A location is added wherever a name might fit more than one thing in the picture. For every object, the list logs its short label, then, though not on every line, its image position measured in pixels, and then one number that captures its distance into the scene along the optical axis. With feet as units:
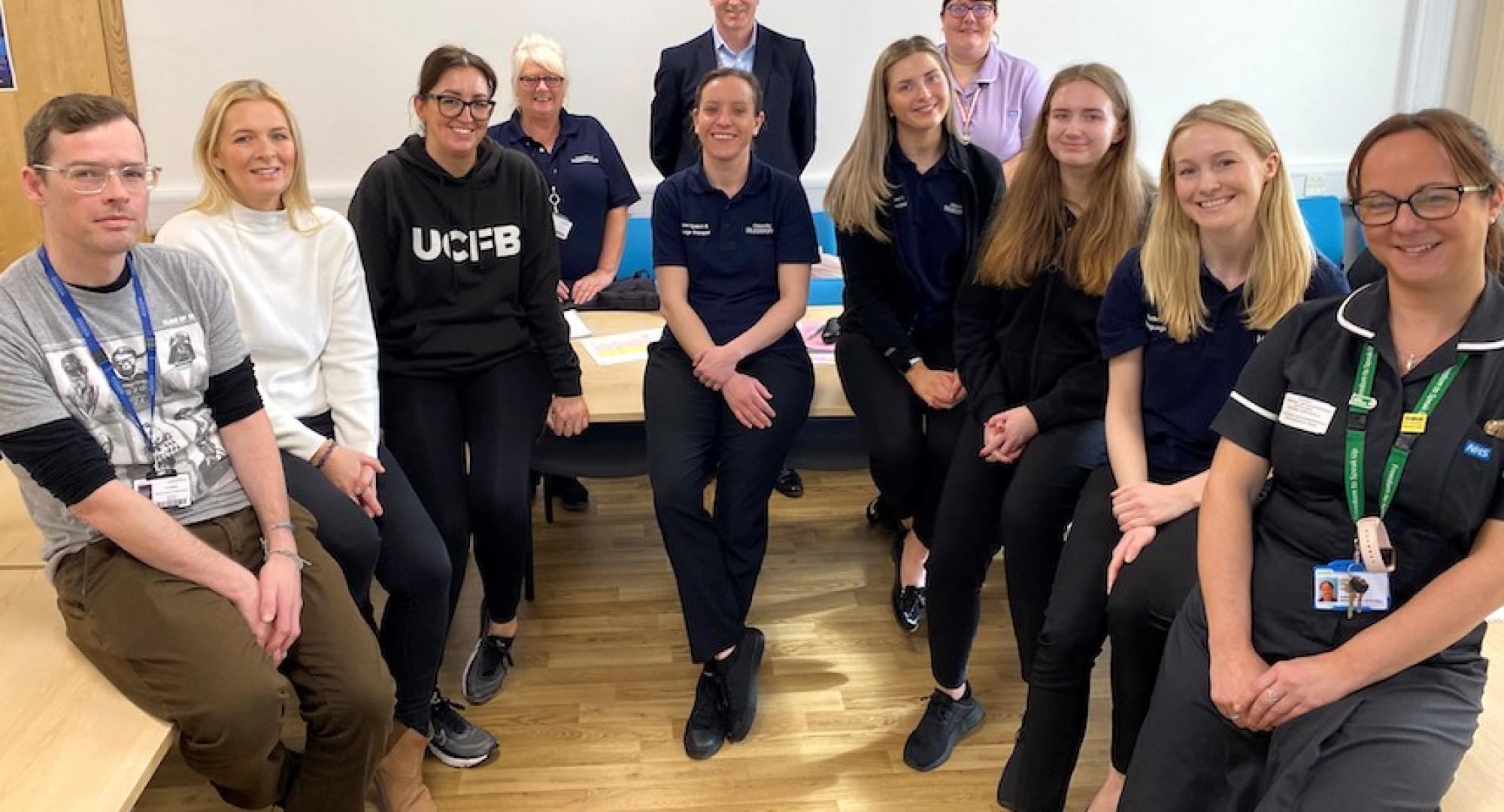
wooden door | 15.57
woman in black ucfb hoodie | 8.36
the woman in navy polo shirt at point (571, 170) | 11.89
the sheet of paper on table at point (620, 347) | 9.87
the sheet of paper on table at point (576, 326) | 10.56
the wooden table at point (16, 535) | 7.14
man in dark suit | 12.71
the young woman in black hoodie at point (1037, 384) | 7.73
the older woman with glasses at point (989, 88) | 11.63
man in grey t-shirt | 5.74
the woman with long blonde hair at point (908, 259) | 8.76
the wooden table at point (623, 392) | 8.82
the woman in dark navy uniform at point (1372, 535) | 4.89
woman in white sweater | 7.33
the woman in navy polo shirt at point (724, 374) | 8.43
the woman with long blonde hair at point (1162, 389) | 6.68
